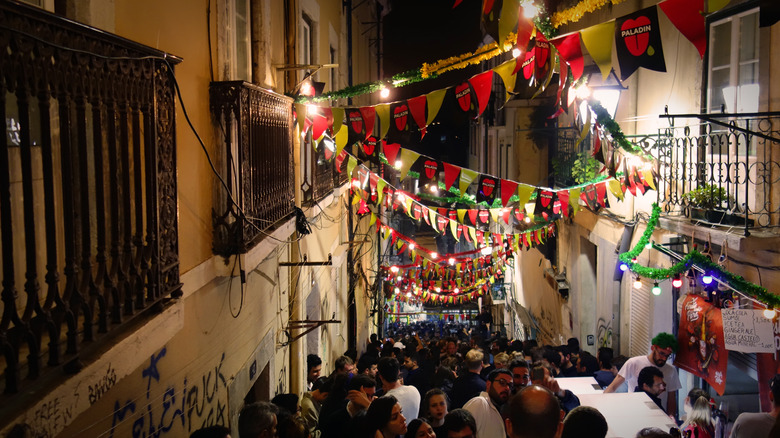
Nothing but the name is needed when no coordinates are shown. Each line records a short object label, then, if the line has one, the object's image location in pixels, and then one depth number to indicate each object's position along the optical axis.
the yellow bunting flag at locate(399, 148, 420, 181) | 10.06
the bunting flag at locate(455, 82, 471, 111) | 7.38
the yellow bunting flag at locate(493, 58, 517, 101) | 6.63
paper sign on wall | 6.98
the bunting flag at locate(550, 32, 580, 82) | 5.93
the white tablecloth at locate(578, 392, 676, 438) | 5.91
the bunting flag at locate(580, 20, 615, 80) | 5.48
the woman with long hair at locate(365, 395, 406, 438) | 5.04
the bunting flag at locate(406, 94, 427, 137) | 7.86
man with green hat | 8.63
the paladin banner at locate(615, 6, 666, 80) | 5.27
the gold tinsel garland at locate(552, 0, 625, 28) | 6.41
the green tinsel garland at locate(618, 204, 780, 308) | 6.81
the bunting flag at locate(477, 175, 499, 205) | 10.91
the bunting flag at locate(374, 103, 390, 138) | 8.13
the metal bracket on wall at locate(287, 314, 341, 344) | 9.18
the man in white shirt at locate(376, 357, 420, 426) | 7.00
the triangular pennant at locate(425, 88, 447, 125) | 7.74
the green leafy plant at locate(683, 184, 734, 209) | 8.07
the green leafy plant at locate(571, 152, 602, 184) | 13.00
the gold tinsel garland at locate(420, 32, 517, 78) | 7.53
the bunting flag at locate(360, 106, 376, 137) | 8.27
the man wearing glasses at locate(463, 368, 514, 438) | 6.10
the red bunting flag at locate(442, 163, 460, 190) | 10.66
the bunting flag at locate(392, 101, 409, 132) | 8.02
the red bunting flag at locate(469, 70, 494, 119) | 7.33
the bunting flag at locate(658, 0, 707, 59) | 4.78
